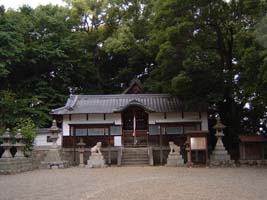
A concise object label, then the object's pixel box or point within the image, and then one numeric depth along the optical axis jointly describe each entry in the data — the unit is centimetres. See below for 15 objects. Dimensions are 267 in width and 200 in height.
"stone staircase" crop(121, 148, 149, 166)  2100
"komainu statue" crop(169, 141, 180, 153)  2011
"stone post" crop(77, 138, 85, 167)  2111
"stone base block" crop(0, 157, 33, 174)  1708
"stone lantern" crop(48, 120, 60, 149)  2142
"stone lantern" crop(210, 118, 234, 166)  1881
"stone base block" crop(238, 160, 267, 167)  1858
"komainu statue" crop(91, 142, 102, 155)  2030
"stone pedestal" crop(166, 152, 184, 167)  1962
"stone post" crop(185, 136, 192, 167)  1903
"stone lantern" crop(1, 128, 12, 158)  1792
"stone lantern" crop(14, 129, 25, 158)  1902
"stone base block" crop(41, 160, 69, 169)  1984
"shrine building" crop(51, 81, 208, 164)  2388
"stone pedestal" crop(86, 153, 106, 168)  1989
